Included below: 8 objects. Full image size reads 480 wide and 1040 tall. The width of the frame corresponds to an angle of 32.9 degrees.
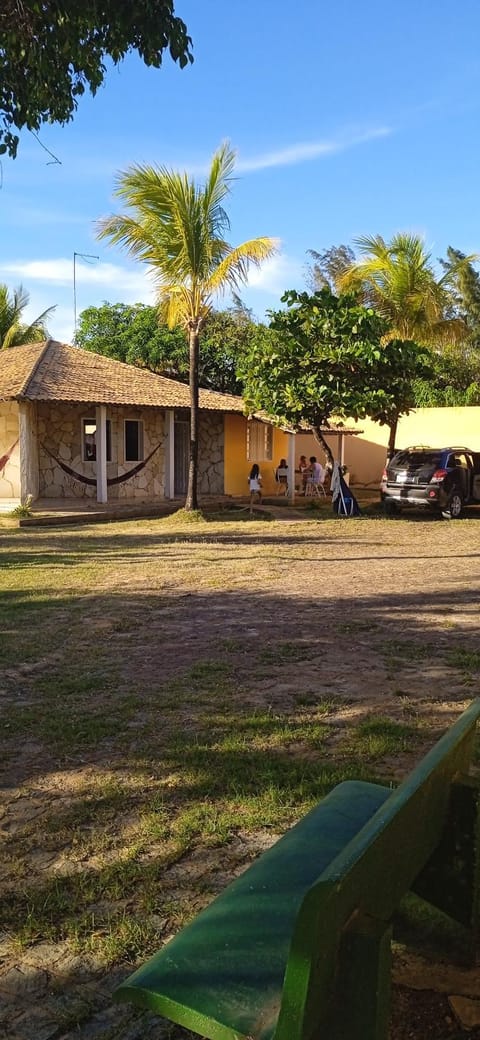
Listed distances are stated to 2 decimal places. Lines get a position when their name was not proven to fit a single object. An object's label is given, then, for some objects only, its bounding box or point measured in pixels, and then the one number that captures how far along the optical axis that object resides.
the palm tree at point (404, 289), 19.38
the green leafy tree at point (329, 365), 16.88
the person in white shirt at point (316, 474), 23.72
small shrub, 16.73
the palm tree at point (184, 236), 15.34
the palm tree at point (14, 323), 30.05
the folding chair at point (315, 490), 23.86
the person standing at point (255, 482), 21.42
